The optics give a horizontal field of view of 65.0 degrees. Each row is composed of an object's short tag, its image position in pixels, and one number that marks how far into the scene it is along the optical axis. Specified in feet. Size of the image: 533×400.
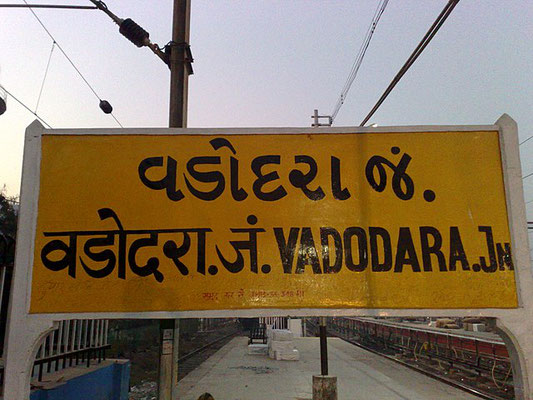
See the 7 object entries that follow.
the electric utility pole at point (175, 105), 17.13
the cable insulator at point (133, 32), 20.89
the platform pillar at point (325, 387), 35.35
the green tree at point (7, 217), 122.83
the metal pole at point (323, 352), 34.63
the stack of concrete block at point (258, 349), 77.67
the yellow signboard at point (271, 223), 11.78
